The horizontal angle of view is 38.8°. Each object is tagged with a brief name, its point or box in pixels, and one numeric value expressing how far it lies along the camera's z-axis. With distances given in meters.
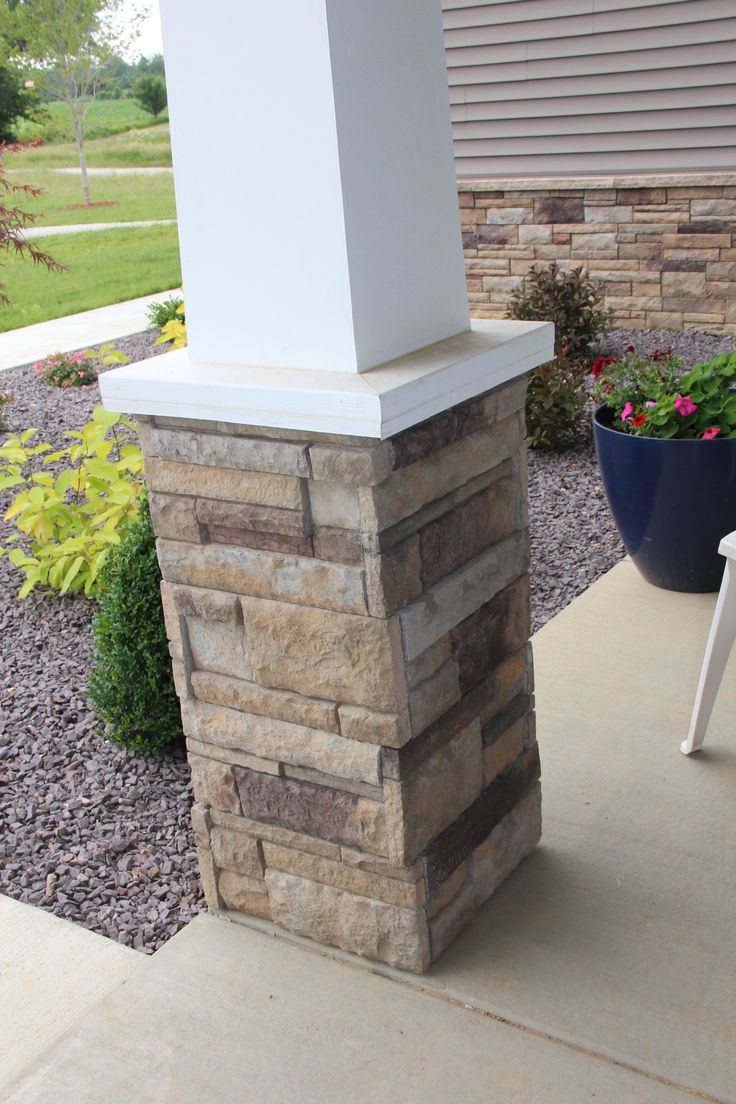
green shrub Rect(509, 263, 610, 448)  4.70
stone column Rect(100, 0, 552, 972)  1.57
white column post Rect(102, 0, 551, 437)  1.53
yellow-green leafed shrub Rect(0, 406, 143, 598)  3.46
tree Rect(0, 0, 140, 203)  14.62
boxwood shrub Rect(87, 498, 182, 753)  2.62
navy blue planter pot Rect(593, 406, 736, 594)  3.18
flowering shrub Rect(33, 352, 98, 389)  6.48
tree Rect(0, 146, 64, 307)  4.51
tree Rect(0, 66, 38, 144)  16.70
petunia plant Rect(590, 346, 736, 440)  3.25
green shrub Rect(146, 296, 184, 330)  7.54
